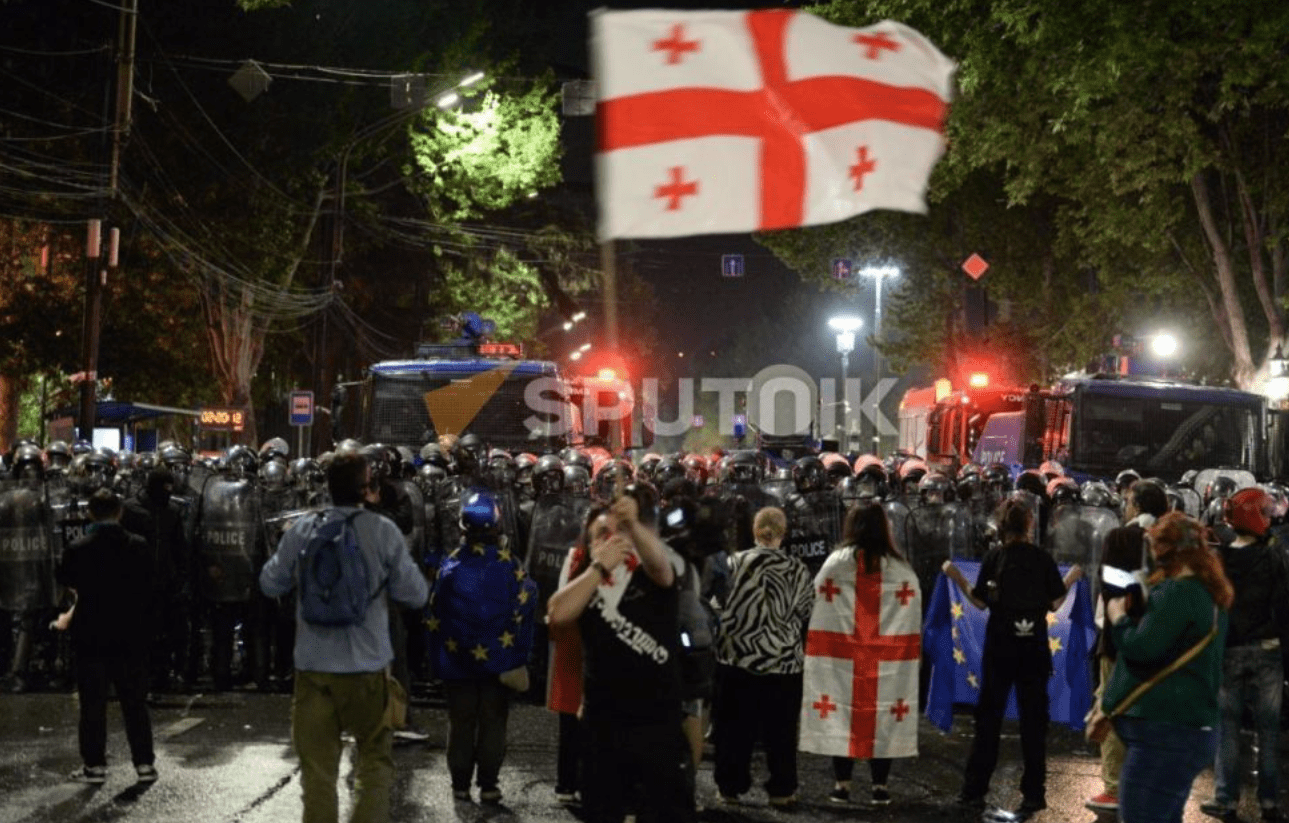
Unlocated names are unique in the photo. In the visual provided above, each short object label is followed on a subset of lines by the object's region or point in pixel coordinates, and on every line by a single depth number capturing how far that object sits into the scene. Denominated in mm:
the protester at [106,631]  10133
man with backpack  7684
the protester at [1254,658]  10125
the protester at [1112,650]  8594
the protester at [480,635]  9672
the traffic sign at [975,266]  43281
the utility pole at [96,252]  26031
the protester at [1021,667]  10023
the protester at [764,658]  9930
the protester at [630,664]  6785
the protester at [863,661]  10070
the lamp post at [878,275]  48188
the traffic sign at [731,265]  49719
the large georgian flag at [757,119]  6617
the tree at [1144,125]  21781
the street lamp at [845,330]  51531
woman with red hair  6891
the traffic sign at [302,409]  33188
